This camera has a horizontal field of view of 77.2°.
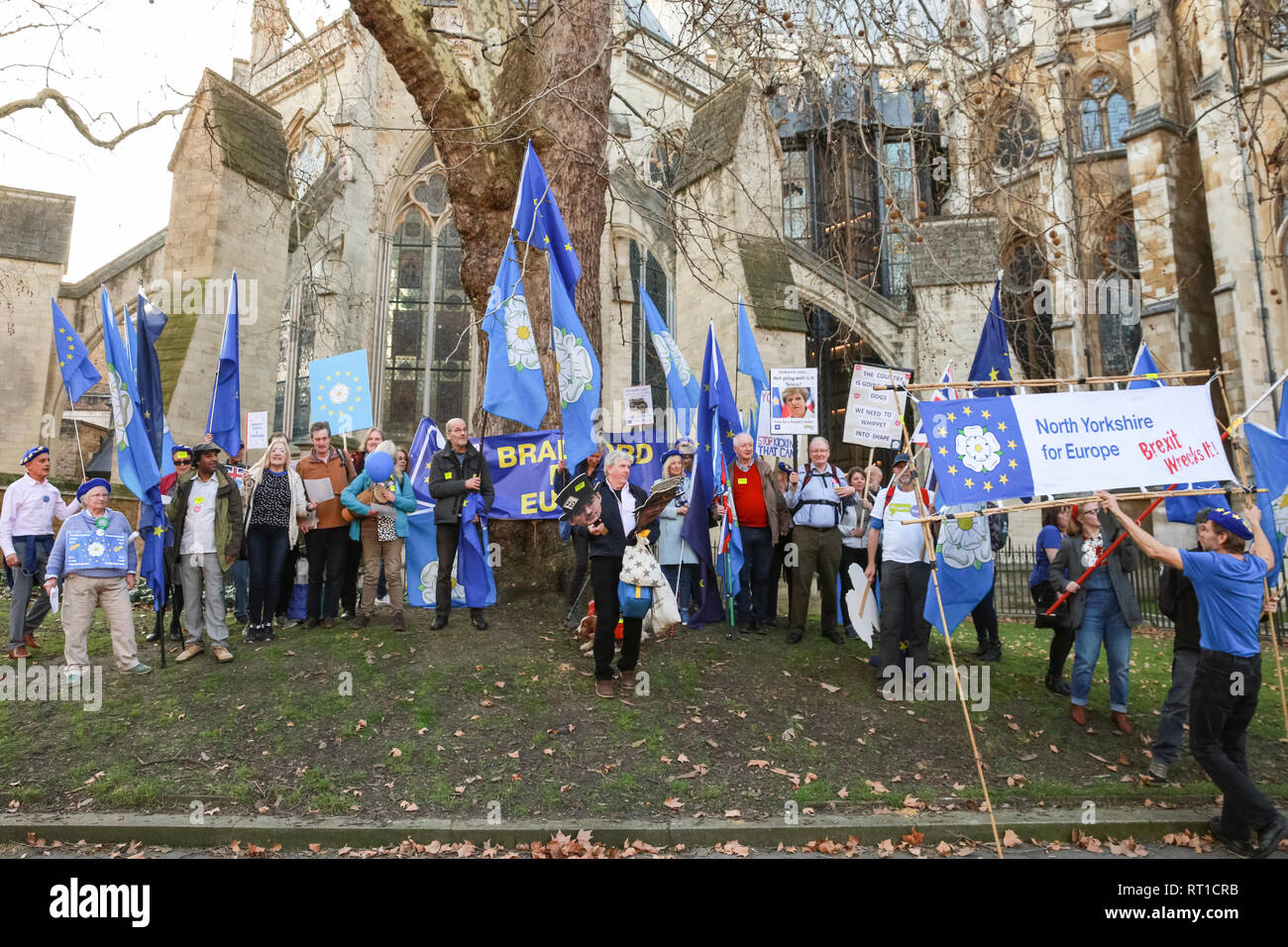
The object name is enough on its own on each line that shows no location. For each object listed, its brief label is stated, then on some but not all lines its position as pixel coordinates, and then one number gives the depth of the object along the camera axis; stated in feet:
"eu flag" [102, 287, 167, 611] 23.03
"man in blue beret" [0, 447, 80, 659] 24.35
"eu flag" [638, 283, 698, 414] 27.37
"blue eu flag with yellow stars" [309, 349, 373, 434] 27.84
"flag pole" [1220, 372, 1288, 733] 16.93
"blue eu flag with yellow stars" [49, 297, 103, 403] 26.50
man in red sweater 26.50
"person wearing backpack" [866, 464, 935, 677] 22.65
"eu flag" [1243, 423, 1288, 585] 20.43
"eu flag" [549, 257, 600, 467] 22.41
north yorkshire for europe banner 17.26
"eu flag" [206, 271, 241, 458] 26.48
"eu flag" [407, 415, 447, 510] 30.15
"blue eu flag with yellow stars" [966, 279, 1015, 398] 27.22
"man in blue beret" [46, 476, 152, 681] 21.21
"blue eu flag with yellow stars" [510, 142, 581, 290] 23.06
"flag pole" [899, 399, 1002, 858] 16.21
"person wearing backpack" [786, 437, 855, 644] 25.54
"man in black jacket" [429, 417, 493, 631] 24.35
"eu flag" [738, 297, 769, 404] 30.22
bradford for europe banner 27.12
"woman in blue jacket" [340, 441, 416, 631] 24.73
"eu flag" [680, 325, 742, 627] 26.58
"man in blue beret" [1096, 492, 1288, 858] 15.76
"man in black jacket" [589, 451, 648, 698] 20.61
